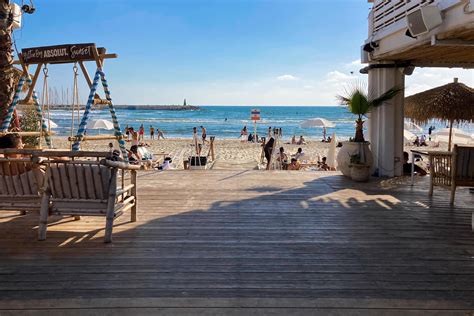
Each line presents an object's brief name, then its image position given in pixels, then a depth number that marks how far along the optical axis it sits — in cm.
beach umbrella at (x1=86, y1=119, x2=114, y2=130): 1953
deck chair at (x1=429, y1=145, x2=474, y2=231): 512
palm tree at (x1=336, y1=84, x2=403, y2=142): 736
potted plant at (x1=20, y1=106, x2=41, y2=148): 986
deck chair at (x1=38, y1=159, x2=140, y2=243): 349
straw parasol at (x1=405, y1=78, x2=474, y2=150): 862
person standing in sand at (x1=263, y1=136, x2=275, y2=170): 1235
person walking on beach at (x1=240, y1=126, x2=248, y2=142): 2956
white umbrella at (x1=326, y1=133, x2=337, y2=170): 1136
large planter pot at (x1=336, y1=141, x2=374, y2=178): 732
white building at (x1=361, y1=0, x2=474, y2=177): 500
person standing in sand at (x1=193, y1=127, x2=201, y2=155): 1203
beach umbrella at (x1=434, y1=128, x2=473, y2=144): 1684
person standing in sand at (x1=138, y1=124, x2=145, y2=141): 2616
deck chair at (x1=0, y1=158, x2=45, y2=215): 370
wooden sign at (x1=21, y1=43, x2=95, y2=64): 573
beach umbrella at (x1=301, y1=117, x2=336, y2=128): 2170
